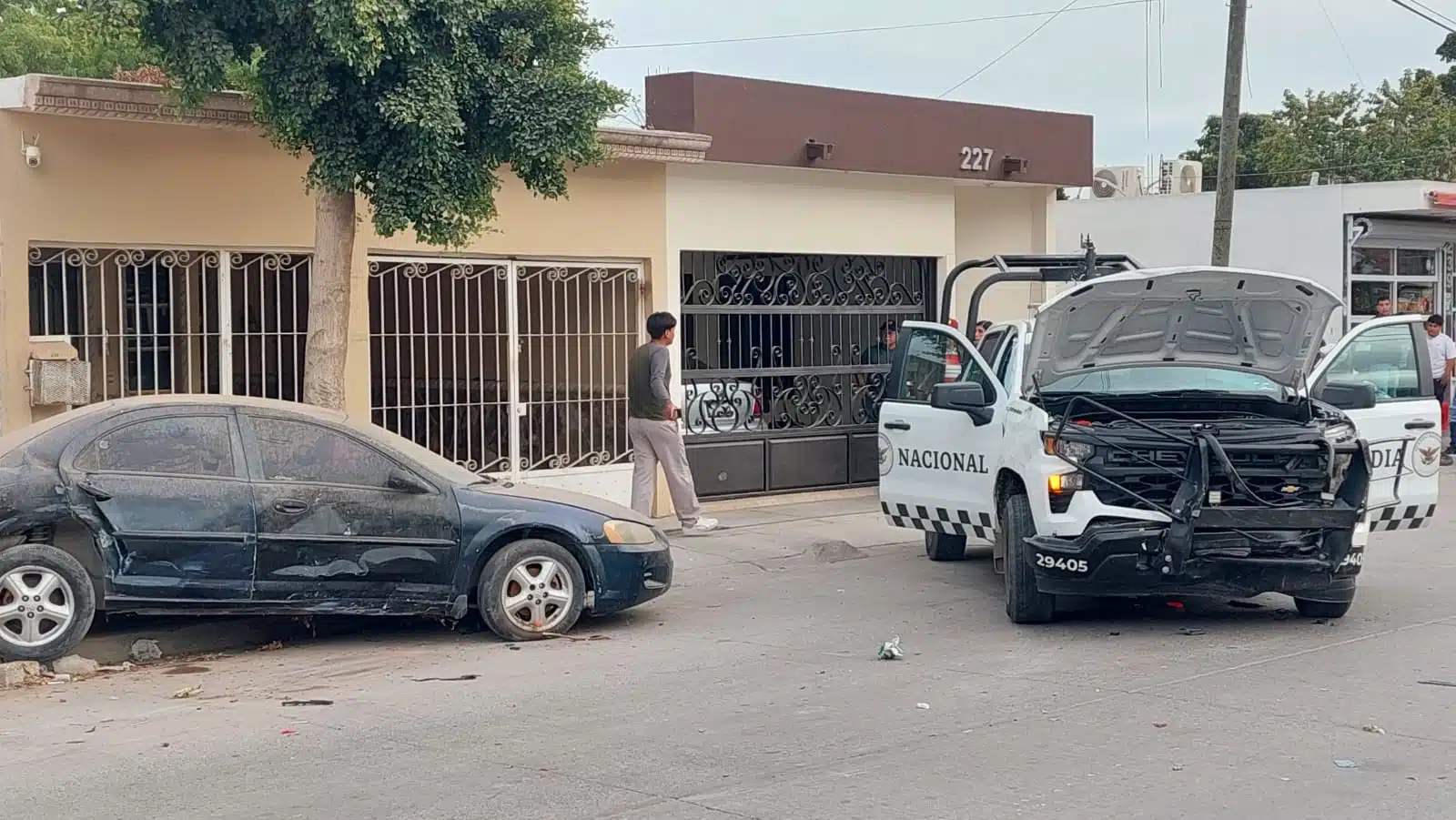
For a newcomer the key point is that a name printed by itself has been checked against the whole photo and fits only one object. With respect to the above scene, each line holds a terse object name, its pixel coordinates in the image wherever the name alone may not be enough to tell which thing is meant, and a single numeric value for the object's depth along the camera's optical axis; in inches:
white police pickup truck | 348.8
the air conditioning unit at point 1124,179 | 1100.5
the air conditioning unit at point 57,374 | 446.9
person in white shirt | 761.6
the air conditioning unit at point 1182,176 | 1152.2
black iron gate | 629.3
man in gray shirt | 537.6
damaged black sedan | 341.1
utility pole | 716.7
